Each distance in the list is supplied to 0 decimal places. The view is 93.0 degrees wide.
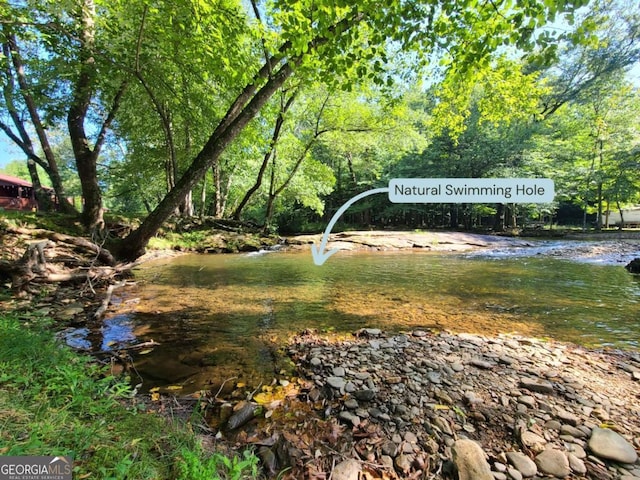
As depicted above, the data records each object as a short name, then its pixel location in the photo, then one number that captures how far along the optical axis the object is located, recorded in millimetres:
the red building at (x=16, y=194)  26000
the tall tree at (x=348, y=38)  3730
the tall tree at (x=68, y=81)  6387
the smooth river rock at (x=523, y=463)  2062
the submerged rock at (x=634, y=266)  10008
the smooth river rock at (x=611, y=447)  2152
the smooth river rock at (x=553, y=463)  2066
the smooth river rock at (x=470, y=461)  2002
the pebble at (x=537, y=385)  2974
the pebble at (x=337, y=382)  3119
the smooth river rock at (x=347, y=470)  2064
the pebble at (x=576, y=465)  2086
